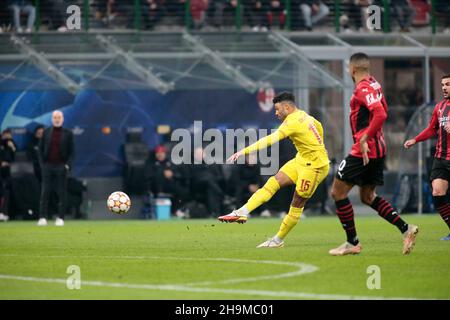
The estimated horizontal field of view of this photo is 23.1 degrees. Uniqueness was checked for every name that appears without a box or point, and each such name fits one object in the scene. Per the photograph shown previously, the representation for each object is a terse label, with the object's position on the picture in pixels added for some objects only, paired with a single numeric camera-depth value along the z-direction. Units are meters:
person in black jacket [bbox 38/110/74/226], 22.80
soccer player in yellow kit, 14.62
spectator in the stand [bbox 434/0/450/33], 33.09
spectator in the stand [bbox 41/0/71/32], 29.64
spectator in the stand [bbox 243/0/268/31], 31.48
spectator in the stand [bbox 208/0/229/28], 31.19
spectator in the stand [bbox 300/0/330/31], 31.75
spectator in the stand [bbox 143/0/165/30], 30.86
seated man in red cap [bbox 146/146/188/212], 26.61
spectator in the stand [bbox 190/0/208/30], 31.03
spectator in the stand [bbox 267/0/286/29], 31.48
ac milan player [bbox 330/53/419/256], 13.21
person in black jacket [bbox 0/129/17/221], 25.39
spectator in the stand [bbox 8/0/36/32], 29.86
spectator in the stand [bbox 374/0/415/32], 32.38
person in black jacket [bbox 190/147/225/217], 26.64
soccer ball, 19.44
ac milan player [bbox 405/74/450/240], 15.91
